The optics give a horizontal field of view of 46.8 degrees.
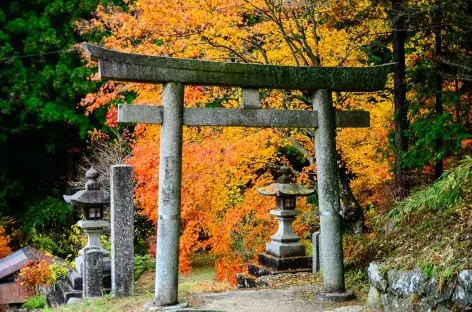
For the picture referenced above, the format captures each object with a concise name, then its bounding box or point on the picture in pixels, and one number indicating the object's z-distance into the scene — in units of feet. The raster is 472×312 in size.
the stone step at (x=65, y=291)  32.18
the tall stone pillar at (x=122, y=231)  28.32
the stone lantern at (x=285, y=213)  34.12
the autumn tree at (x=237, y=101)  34.17
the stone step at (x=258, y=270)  33.46
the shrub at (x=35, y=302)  45.88
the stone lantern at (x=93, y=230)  29.73
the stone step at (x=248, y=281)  31.41
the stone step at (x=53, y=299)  34.60
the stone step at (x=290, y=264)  33.40
